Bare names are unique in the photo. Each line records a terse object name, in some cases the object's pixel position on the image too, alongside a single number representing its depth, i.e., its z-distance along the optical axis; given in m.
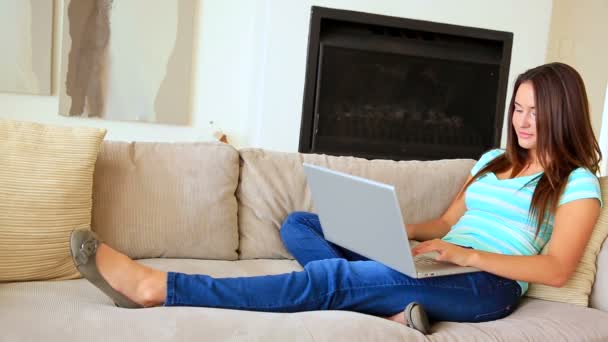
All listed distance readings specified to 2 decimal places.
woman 1.36
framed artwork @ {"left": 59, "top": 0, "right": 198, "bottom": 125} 3.35
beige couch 1.26
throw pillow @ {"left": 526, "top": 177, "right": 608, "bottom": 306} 1.65
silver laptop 1.31
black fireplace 3.52
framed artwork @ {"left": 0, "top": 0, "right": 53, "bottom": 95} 3.25
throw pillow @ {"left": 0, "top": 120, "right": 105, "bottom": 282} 1.51
